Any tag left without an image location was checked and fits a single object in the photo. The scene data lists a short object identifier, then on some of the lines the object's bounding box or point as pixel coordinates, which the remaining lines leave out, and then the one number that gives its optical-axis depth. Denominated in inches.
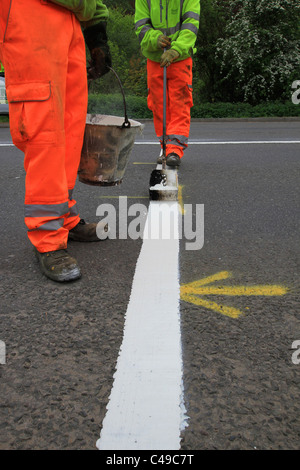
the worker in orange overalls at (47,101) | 89.3
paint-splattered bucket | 109.3
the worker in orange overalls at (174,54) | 189.6
